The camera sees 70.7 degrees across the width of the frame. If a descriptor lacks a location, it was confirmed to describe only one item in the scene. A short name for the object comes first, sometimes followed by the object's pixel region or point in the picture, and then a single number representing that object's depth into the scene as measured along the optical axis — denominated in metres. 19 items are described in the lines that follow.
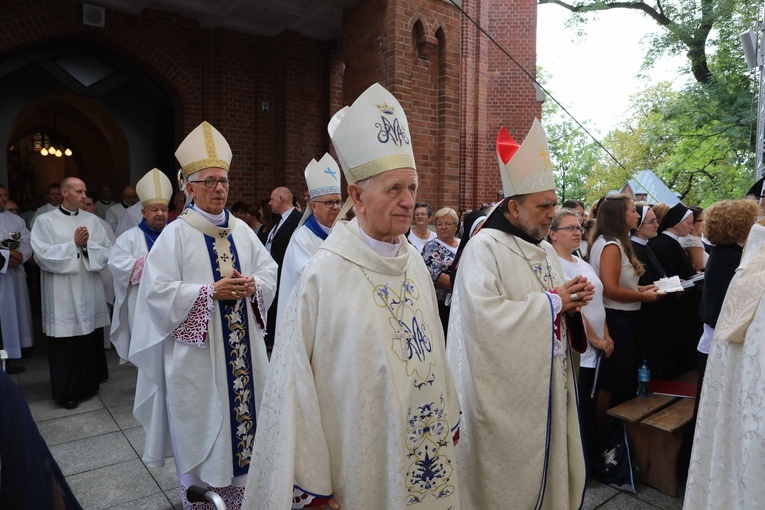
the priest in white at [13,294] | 6.78
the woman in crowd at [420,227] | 6.55
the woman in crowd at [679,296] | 5.57
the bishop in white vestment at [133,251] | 5.32
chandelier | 15.09
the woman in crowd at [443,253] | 5.76
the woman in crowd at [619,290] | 4.23
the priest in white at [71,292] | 5.62
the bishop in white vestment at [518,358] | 2.77
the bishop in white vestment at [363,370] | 1.88
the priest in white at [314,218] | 4.61
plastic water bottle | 4.40
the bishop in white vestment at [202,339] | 3.24
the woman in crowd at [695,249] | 6.27
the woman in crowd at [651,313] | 4.77
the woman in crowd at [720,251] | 3.64
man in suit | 6.88
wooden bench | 3.92
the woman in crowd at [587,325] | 4.06
